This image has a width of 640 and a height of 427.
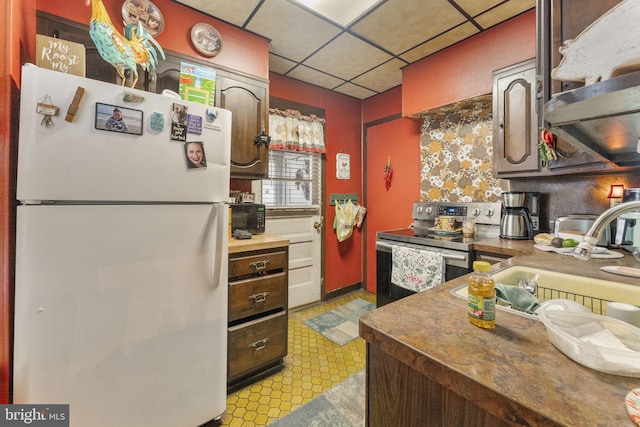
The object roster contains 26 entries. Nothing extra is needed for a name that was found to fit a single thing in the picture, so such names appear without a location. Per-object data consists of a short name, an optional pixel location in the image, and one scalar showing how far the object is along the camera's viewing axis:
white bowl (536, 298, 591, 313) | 0.67
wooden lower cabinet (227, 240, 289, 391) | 1.60
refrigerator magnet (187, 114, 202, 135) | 1.25
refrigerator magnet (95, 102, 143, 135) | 1.04
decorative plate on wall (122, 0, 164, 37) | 1.59
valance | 2.71
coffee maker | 1.90
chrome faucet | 0.69
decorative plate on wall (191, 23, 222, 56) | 1.84
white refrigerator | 0.94
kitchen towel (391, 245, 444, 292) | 1.84
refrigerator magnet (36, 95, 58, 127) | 0.94
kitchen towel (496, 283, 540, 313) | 0.77
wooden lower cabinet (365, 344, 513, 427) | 0.47
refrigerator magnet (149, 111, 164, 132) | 1.15
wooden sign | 1.09
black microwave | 1.95
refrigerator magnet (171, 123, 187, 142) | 1.21
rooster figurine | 1.17
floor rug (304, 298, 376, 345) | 2.36
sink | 0.88
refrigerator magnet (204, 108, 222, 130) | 1.31
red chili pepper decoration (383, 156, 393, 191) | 3.13
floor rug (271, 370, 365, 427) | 1.42
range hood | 0.58
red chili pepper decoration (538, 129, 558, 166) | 1.67
